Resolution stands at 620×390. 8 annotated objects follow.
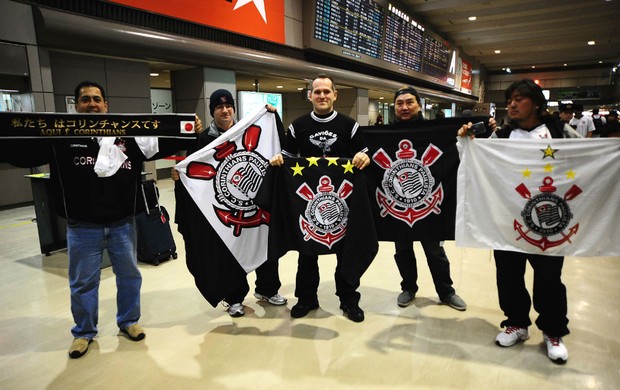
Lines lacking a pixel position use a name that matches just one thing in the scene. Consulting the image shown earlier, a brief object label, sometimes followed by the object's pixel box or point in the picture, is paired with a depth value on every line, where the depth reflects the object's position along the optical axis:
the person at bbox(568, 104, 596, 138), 6.99
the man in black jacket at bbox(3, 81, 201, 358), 2.28
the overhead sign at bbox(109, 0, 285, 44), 6.06
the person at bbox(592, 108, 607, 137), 6.96
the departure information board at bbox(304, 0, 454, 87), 8.84
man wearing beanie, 2.63
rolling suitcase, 3.85
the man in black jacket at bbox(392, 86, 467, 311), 2.72
